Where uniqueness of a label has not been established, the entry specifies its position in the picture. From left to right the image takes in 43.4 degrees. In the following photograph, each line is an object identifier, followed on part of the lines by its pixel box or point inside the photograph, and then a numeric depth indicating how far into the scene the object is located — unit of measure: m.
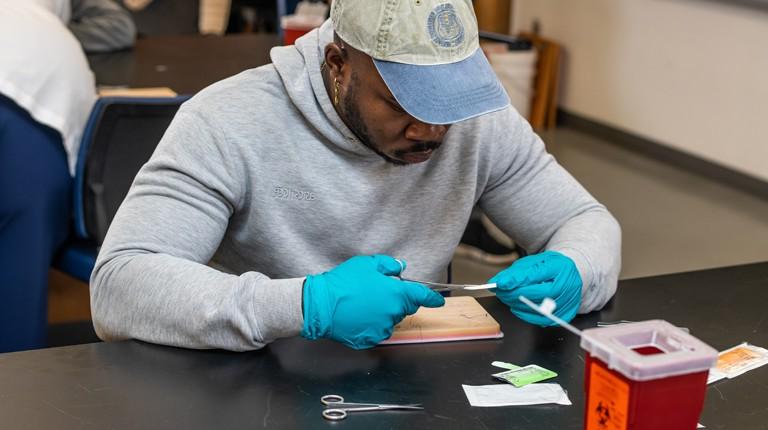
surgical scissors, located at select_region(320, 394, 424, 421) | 1.11
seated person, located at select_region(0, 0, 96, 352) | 2.14
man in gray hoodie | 1.25
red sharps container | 0.86
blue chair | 2.09
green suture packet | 1.20
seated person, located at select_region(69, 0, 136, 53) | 3.29
